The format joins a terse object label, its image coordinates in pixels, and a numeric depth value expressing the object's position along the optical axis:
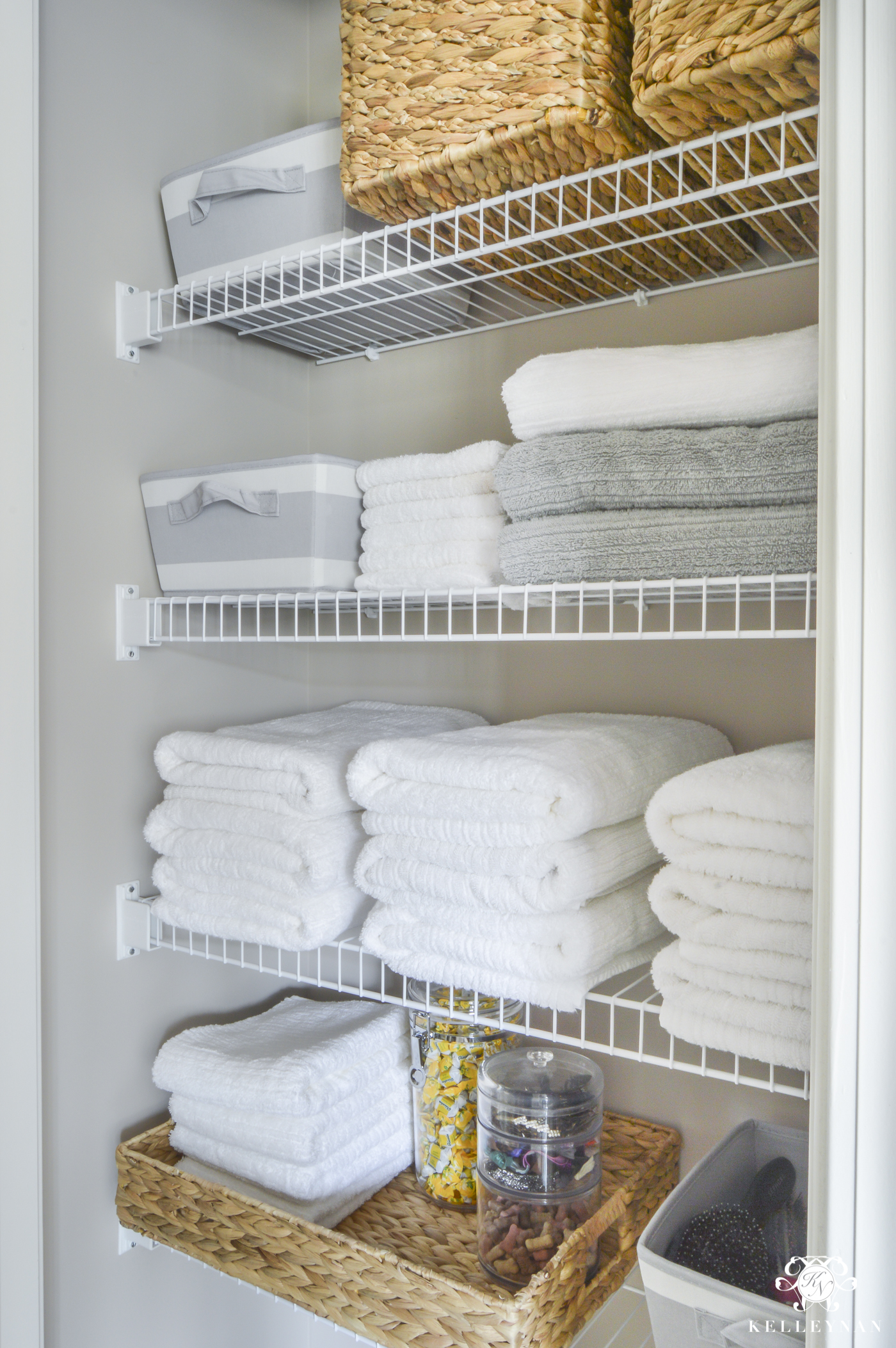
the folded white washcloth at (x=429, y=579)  0.97
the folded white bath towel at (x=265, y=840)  1.02
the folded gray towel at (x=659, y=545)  0.77
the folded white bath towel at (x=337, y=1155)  1.02
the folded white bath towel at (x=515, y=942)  0.85
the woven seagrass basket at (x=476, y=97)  0.83
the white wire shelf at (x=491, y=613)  0.83
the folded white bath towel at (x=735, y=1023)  0.74
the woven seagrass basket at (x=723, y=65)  0.70
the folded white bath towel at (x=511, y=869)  0.85
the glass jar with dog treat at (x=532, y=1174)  0.91
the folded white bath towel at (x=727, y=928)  0.74
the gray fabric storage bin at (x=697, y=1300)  0.71
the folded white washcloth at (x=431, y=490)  0.97
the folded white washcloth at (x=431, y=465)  0.97
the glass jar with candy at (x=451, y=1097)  1.06
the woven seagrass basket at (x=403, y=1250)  0.86
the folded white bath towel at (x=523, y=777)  0.85
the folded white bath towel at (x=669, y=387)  0.78
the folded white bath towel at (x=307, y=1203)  1.01
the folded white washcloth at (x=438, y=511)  0.97
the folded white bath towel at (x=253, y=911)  1.01
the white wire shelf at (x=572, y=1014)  0.83
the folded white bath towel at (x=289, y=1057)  1.03
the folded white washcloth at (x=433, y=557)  0.97
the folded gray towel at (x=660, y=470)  0.77
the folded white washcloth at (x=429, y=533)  0.97
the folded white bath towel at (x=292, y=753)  1.03
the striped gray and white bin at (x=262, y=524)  1.03
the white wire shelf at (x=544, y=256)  0.84
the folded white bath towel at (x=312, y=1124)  1.01
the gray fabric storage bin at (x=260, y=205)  1.04
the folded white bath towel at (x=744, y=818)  0.74
